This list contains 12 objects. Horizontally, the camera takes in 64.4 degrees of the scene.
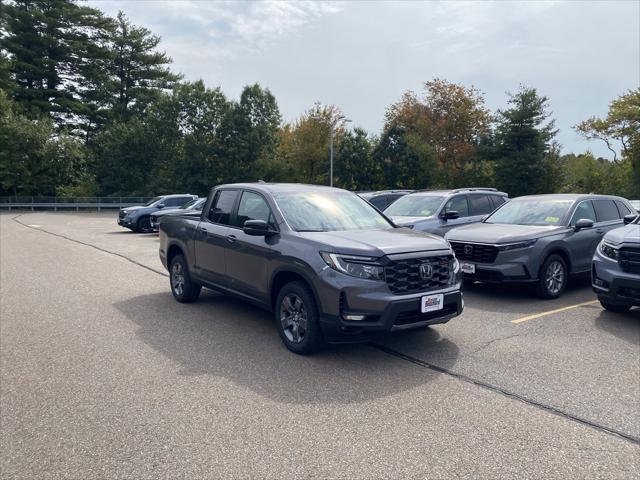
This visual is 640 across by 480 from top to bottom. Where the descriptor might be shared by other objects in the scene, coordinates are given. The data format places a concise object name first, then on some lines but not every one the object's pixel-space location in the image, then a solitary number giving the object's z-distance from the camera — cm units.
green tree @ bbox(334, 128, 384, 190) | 3866
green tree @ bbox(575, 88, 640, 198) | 3759
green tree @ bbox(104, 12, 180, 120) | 5569
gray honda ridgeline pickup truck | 494
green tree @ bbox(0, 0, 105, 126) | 5066
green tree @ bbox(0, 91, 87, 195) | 4406
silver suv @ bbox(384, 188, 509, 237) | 1070
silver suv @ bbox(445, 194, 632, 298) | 786
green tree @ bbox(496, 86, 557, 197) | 3622
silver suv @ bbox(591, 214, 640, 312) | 644
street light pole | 3616
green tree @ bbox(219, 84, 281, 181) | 4559
